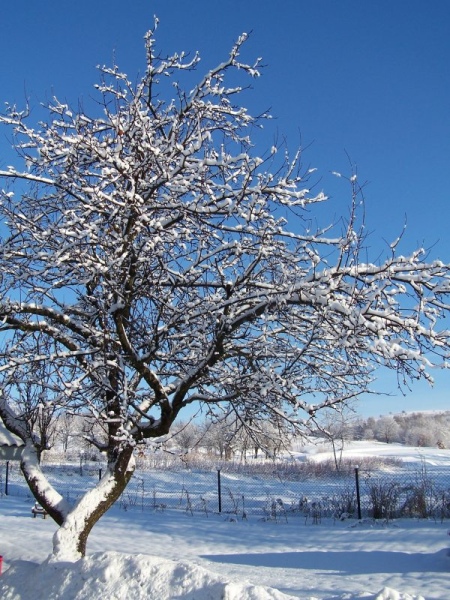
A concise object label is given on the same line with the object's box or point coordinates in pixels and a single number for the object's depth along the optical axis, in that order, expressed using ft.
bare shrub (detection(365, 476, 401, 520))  44.08
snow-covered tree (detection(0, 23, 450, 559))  15.34
